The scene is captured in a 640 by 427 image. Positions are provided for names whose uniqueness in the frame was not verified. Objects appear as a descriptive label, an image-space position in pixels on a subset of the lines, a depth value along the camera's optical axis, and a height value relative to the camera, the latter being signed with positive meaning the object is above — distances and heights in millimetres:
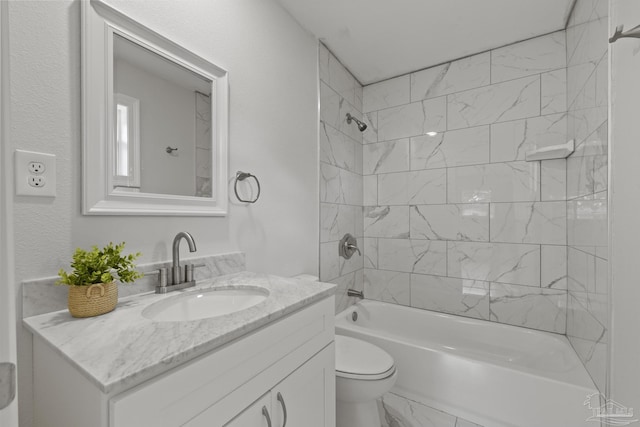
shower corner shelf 1703 +386
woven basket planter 755 -243
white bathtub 1323 -899
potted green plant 756 -195
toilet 1347 -819
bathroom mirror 895 +335
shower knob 2314 -290
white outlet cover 746 +100
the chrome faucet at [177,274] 1020 -241
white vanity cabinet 529 -414
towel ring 1377 +165
